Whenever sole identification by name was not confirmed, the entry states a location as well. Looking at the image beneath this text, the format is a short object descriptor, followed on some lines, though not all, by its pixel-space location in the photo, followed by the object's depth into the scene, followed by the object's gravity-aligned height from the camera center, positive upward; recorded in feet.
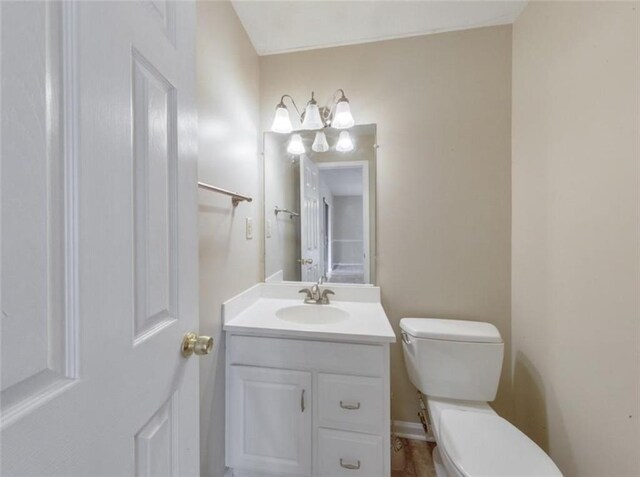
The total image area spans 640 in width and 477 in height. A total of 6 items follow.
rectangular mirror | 5.20 +0.56
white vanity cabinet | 3.54 -2.41
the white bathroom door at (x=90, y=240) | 0.94 -0.01
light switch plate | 4.77 +0.17
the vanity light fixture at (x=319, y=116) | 4.88 +2.33
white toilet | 3.30 -2.28
